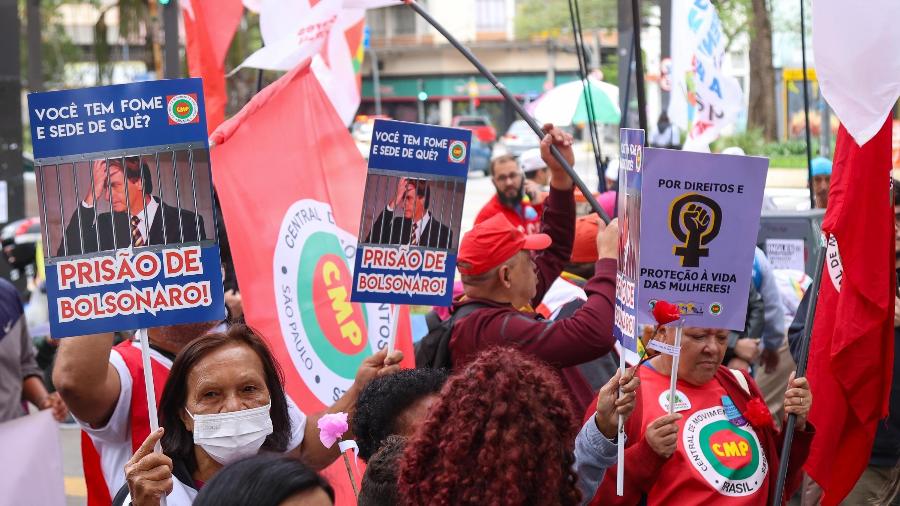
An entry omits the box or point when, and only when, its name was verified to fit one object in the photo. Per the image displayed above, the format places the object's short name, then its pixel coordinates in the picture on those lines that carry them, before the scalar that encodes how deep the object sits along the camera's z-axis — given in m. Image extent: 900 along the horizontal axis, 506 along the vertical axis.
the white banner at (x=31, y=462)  3.30
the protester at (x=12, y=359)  5.32
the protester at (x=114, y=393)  3.34
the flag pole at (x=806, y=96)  6.74
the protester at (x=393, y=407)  3.51
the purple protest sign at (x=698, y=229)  3.44
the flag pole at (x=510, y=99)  4.33
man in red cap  4.13
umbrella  13.30
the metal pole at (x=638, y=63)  4.28
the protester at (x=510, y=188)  8.39
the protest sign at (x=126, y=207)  3.14
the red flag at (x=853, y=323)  3.60
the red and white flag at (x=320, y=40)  5.72
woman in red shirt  3.54
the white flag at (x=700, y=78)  8.51
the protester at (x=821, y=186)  9.29
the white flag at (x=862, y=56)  3.44
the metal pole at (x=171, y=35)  13.54
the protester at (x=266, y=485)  2.43
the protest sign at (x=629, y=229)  3.43
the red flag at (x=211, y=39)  6.90
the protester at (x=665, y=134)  13.16
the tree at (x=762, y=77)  24.20
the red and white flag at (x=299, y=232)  4.66
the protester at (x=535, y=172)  10.71
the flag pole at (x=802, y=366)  3.56
